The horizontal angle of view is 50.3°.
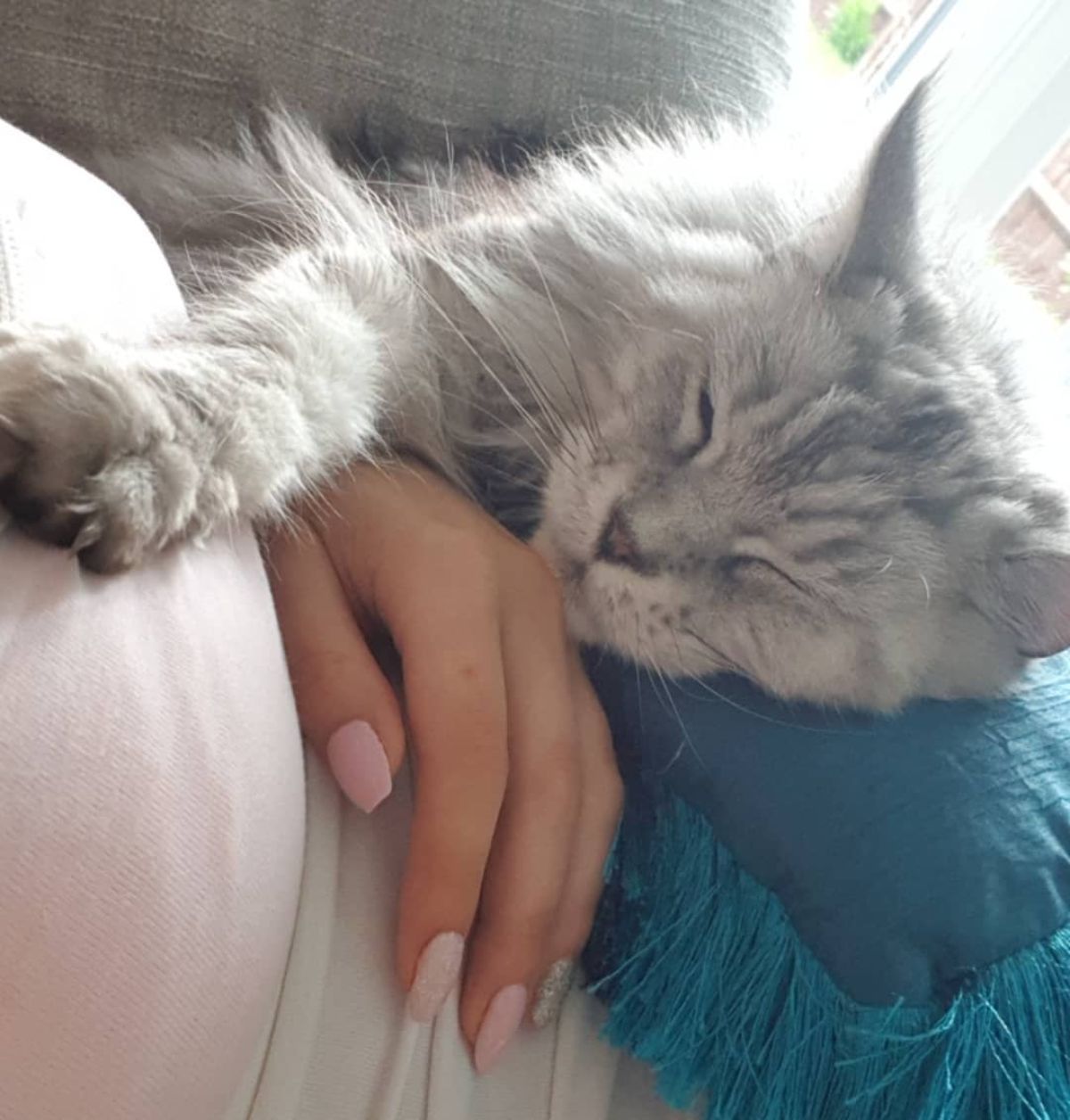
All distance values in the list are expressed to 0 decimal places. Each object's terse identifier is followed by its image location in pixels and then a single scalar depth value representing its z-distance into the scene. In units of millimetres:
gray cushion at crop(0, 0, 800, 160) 345
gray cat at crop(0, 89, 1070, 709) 280
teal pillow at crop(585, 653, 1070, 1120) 216
